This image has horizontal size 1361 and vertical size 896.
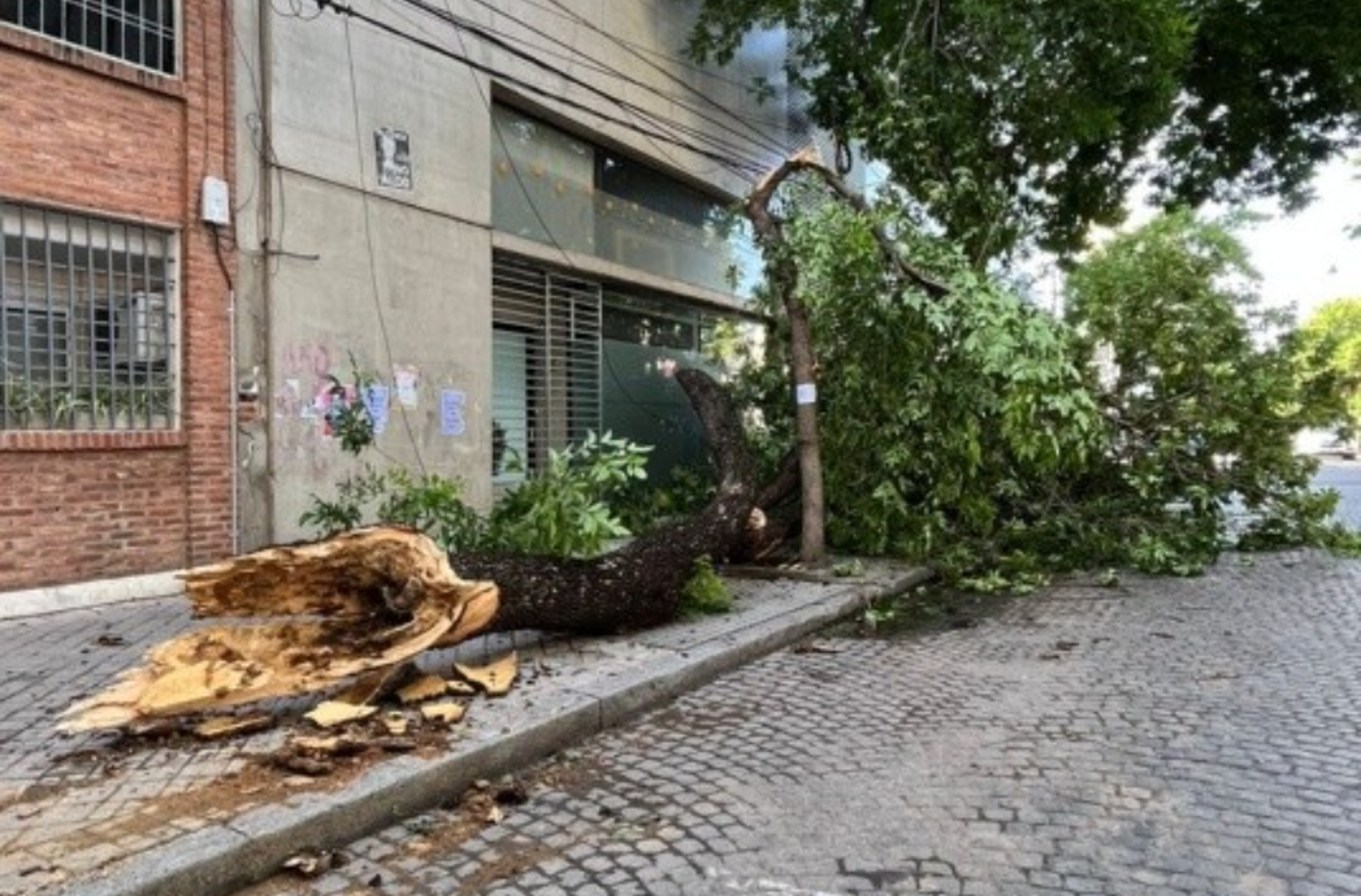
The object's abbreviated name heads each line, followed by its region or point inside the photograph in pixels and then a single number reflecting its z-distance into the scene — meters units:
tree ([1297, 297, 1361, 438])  10.27
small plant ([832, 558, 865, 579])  8.77
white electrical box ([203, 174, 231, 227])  7.79
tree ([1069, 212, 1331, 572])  9.73
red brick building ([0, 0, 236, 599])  6.88
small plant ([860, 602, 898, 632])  7.41
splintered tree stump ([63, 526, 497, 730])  4.54
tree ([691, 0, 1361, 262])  10.03
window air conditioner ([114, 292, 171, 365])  7.55
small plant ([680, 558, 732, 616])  7.19
